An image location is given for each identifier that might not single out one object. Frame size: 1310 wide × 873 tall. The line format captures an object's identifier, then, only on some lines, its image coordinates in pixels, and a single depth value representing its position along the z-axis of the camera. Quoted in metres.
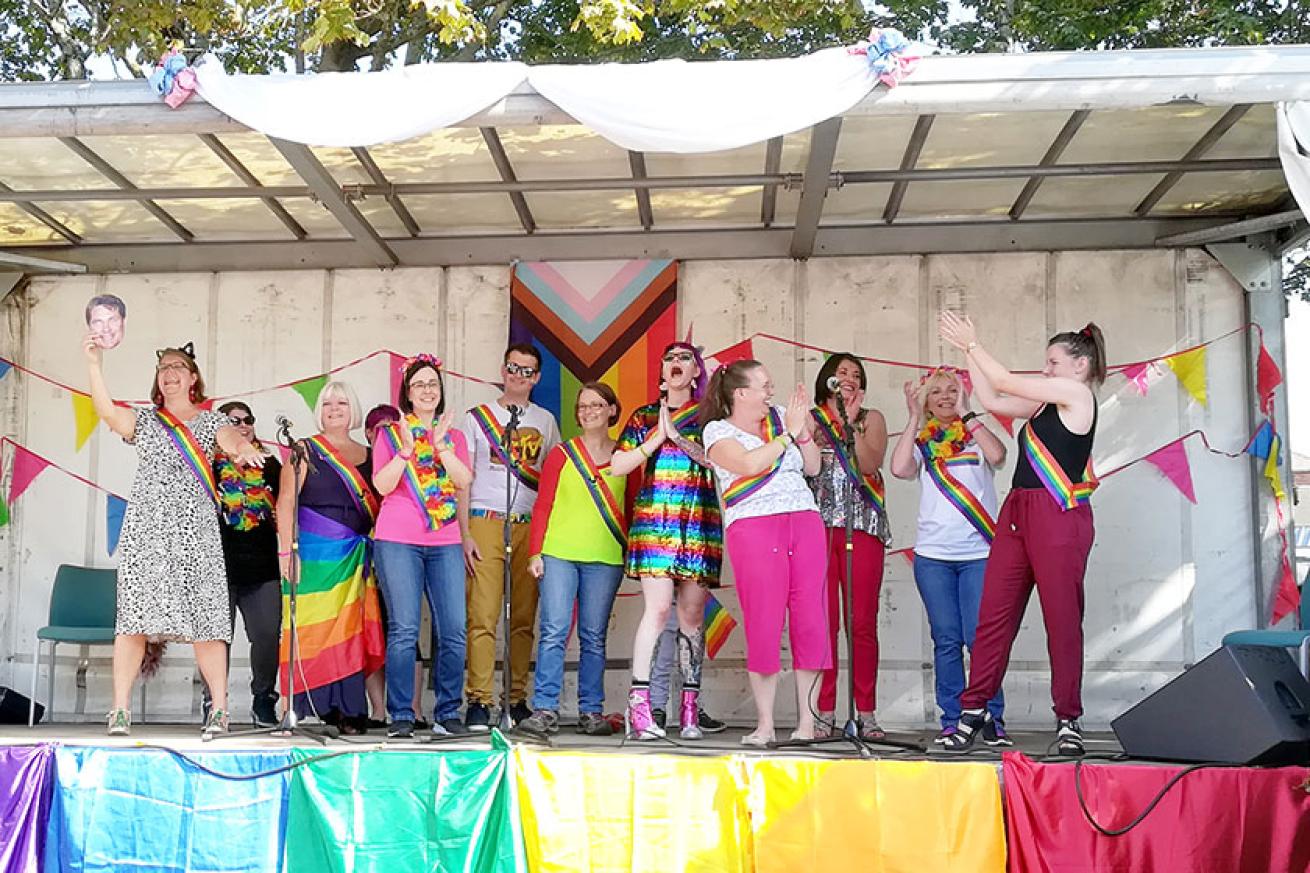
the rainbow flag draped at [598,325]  6.40
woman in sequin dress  4.93
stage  3.84
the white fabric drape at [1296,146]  4.20
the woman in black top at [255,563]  5.40
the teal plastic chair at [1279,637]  4.84
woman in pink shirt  5.02
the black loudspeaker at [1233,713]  3.82
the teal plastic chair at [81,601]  6.29
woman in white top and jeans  5.08
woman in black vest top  4.47
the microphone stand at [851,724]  4.37
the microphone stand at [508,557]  4.86
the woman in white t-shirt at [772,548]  4.66
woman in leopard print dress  4.71
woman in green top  5.11
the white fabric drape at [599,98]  4.37
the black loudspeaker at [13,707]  6.24
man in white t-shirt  5.52
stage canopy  4.39
